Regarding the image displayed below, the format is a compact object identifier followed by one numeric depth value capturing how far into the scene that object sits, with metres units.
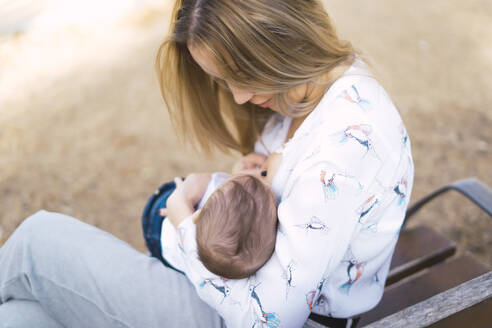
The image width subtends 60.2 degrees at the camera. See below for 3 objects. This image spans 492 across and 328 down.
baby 1.27
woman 1.24
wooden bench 1.14
